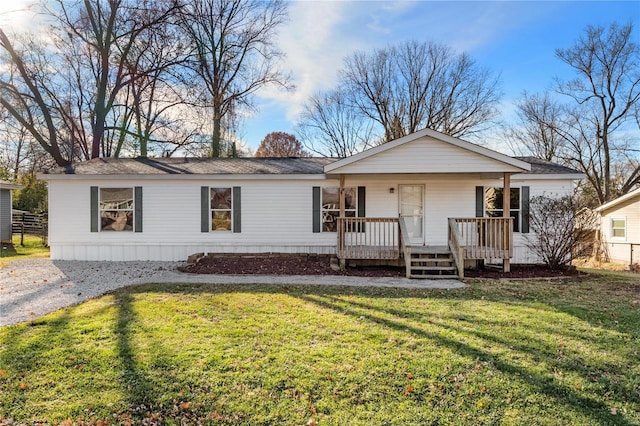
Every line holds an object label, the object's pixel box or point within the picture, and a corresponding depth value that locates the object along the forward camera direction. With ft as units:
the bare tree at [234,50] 72.54
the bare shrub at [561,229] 29.91
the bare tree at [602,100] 73.05
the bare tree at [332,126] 90.38
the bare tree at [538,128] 83.56
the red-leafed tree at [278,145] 112.47
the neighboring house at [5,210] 59.16
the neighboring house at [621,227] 53.01
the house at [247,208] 36.37
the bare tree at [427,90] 84.74
